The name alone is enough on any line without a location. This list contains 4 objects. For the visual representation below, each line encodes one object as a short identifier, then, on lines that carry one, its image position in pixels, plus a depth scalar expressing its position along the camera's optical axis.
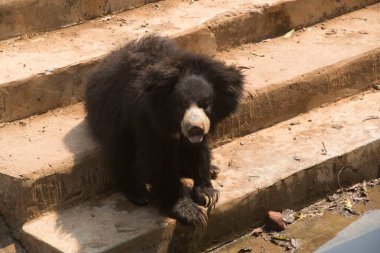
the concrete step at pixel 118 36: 10.83
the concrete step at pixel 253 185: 9.14
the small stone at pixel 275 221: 10.11
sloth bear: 8.98
